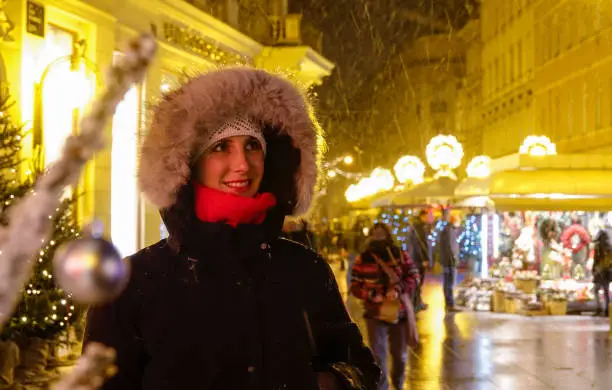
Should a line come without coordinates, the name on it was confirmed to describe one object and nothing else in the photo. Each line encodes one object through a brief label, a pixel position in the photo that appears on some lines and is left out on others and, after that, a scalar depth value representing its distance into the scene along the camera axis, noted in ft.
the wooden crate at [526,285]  64.39
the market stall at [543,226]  59.16
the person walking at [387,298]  28.35
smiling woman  7.25
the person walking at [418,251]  62.78
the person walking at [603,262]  58.85
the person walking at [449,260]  63.82
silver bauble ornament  3.00
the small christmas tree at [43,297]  26.12
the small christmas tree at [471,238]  80.28
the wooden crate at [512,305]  62.54
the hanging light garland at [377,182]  121.49
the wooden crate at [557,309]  61.36
